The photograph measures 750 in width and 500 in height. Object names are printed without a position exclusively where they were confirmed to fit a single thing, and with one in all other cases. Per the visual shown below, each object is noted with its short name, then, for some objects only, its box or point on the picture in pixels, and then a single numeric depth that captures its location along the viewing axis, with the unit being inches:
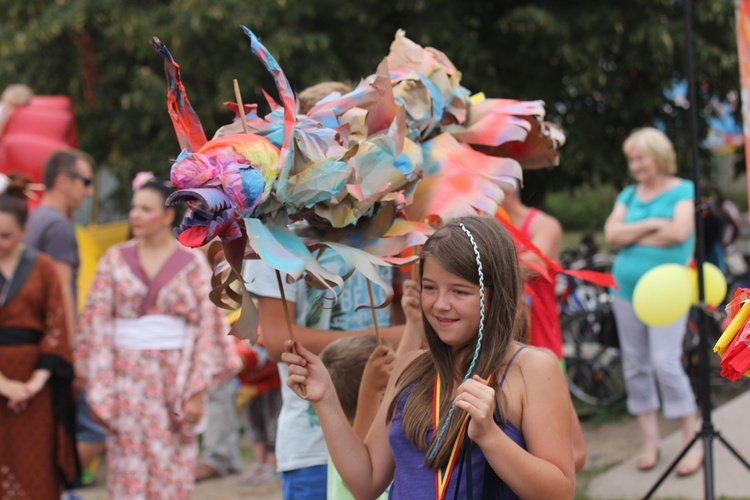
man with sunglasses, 440.5
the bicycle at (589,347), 566.1
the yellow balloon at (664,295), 379.8
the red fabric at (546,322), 313.4
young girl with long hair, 155.6
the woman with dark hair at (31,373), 381.5
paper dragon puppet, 163.6
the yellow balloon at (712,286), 387.3
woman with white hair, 421.2
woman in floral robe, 388.2
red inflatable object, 647.3
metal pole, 327.8
